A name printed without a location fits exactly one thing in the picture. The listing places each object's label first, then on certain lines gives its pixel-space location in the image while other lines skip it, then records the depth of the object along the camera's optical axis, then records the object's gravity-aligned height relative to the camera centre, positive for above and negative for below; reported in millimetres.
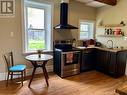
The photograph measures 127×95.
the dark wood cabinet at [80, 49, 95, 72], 3236 -684
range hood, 3071 +874
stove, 2843 -595
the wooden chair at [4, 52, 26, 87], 2318 -675
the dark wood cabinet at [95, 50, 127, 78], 2836 -674
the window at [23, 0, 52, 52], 2973 +510
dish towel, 2879 -525
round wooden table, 2232 -437
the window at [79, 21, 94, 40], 3810 +482
